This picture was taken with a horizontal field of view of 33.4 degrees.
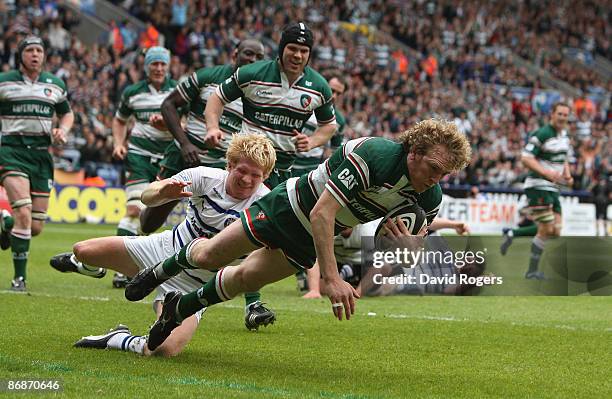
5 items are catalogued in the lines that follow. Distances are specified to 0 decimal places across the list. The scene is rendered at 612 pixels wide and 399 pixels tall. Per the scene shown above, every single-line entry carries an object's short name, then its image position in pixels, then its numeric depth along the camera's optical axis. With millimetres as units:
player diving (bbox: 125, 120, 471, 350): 5816
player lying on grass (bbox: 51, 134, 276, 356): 6930
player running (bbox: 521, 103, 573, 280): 14328
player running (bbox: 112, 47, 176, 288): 12367
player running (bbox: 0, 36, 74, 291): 10984
